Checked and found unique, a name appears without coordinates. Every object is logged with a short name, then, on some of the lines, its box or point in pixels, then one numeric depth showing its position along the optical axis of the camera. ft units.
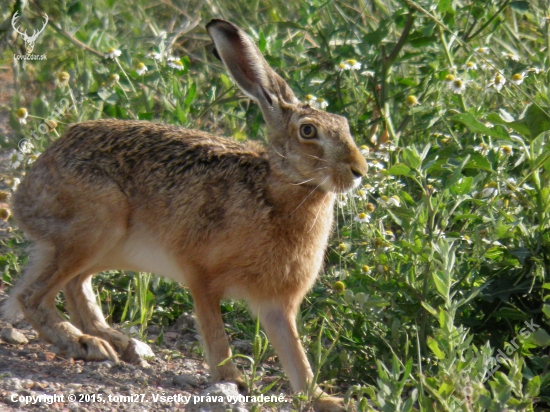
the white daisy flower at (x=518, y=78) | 34.06
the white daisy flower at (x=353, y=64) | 37.55
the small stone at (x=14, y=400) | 24.43
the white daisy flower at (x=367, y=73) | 38.17
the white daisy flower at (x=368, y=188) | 30.94
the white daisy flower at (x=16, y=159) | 36.08
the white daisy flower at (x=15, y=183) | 35.27
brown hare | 29.09
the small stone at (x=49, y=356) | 30.17
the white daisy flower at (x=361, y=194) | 30.40
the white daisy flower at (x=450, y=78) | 34.71
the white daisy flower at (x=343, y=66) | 37.32
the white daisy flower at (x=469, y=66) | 36.24
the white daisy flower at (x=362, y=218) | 29.76
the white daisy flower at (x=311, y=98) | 36.75
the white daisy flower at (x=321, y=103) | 37.07
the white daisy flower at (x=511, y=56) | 38.76
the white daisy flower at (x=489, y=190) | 29.12
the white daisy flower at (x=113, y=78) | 37.17
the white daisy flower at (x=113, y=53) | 37.14
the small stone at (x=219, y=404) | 24.30
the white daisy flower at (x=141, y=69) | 36.53
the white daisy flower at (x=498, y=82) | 33.76
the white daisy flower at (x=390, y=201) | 29.22
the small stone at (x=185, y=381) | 28.61
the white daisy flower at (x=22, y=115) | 35.26
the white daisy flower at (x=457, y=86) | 34.06
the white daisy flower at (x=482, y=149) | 31.19
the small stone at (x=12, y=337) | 31.19
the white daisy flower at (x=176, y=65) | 37.17
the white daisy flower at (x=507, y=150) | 29.60
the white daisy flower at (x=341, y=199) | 29.35
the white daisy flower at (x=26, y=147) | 36.50
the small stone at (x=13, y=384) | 25.71
